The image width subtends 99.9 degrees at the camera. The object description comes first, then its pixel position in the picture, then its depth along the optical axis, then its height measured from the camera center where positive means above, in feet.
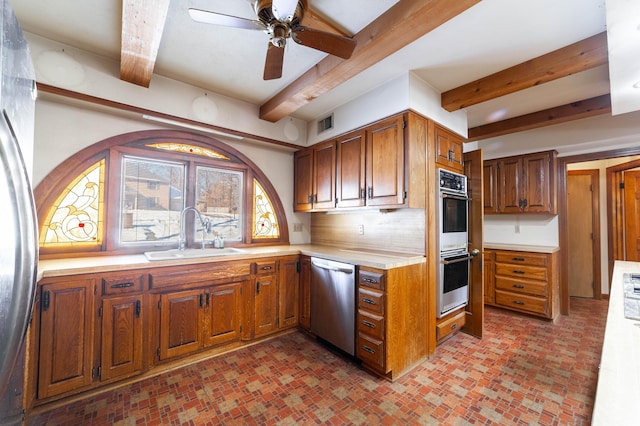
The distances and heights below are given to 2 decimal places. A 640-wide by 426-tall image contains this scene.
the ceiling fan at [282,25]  4.53 +3.50
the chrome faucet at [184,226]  8.88 -0.28
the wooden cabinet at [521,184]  11.59 +1.59
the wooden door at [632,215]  12.90 +0.19
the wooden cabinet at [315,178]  10.19 +1.67
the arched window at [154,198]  7.36 +0.67
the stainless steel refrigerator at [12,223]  2.15 -0.04
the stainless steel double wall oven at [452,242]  8.24 -0.75
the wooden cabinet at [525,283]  10.67 -2.67
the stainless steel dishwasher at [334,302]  7.75 -2.59
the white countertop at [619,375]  1.91 -1.41
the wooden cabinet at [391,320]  6.91 -2.74
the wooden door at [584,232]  13.47 -0.69
